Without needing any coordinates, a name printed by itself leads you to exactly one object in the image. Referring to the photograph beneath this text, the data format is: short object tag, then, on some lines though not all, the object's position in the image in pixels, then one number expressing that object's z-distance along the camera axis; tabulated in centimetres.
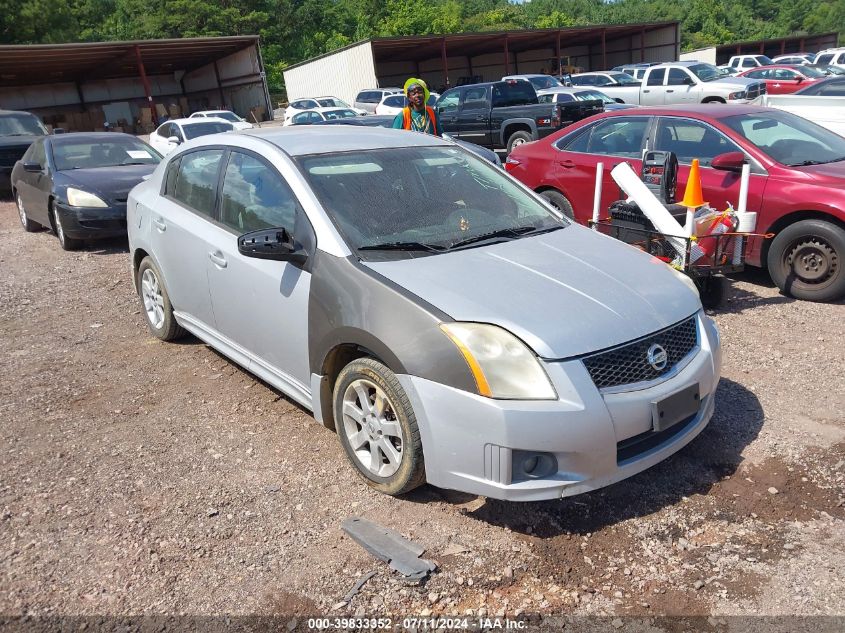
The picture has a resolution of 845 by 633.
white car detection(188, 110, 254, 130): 2430
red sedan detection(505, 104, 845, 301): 577
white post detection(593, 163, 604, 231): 647
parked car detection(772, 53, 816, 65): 3497
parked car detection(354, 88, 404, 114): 2833
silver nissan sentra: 288
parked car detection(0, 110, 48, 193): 1380
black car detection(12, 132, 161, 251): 889
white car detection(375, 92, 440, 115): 2480
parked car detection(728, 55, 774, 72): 3500
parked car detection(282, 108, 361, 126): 2089
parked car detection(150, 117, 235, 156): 1570
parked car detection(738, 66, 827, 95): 2309
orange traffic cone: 523
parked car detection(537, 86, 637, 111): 2105
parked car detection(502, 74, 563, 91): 2590
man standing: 770
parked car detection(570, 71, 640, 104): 2380
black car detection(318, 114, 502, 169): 1462
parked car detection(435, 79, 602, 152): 1592
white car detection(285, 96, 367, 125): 2870
